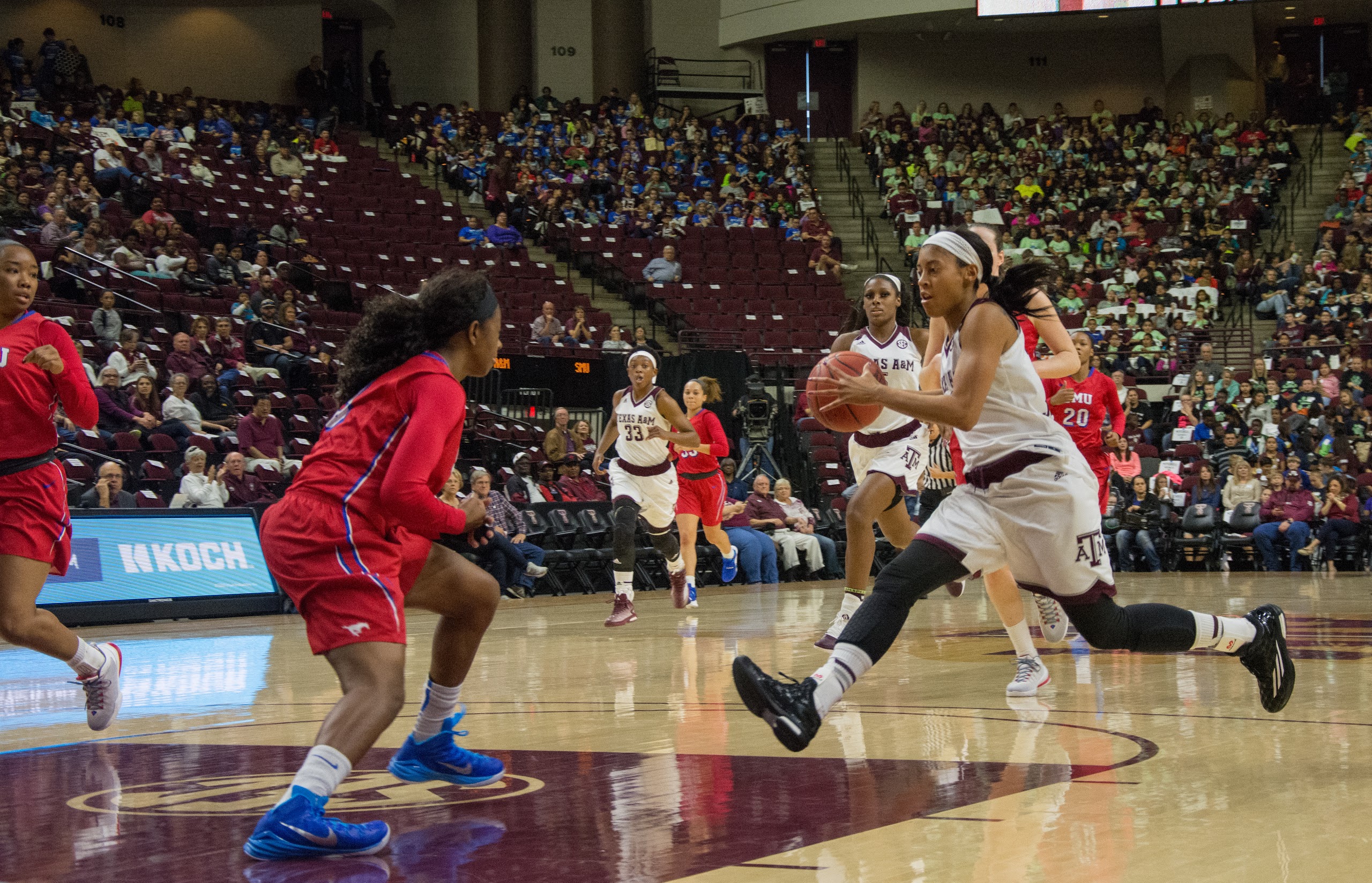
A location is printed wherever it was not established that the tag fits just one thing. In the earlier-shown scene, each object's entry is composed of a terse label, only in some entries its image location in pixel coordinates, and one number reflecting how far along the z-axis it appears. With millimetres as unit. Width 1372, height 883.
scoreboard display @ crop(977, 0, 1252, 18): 26000
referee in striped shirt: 9602
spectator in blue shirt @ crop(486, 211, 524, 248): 22734
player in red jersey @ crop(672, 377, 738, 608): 10914
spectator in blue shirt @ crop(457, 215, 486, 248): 22375
